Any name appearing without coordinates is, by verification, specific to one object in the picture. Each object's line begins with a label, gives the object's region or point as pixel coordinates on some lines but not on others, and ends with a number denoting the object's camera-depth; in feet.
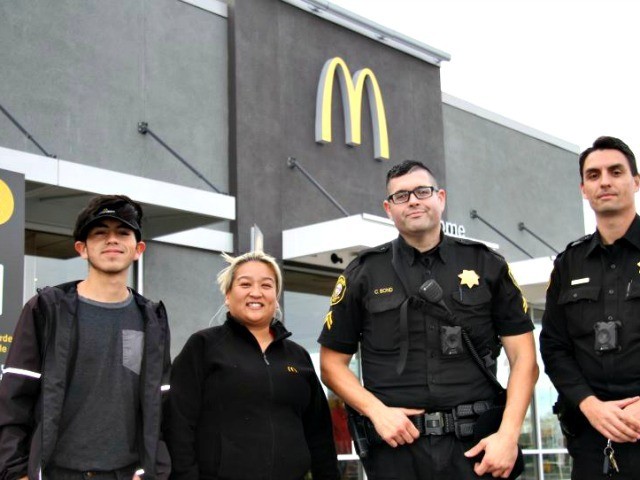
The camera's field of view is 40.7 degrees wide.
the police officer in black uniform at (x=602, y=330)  11.98
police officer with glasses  11.96
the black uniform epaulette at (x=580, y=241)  13.18
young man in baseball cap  10.92
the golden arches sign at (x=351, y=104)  40.96
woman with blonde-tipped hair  12.44
